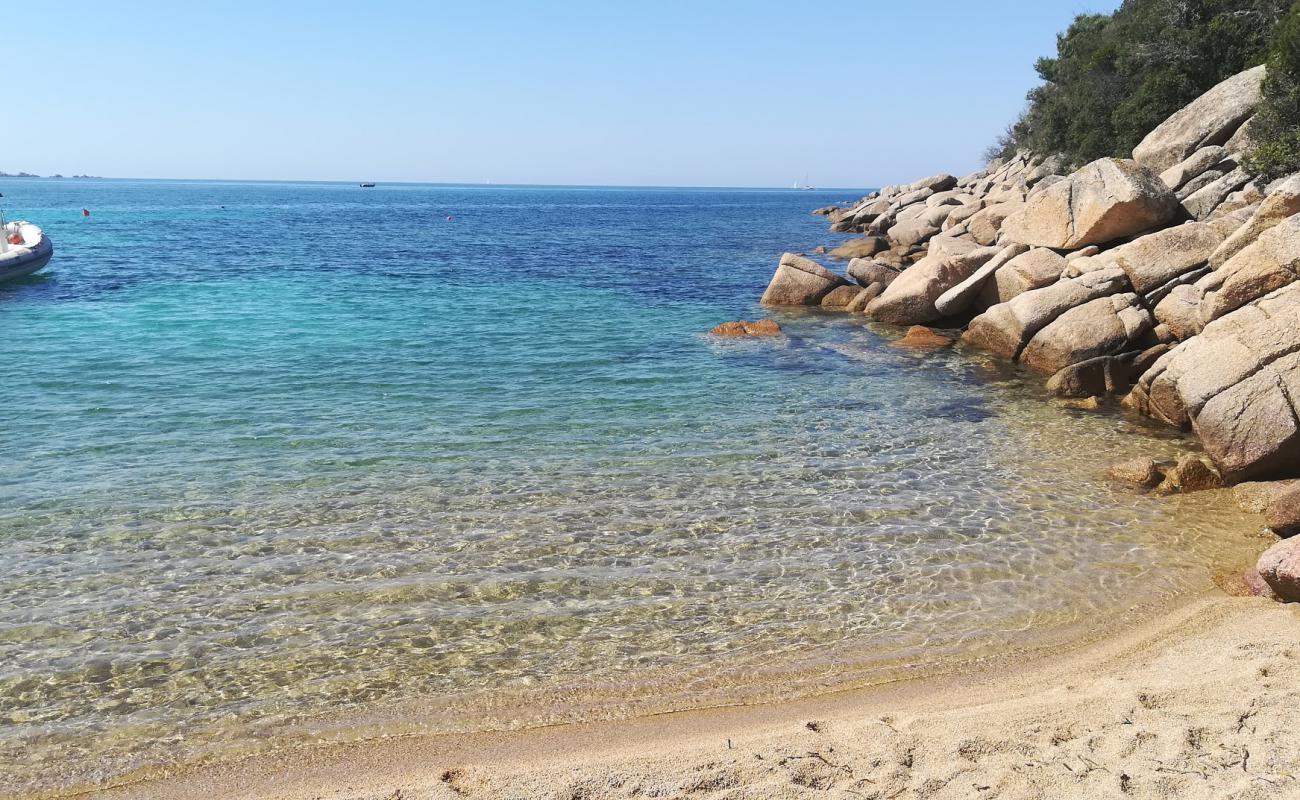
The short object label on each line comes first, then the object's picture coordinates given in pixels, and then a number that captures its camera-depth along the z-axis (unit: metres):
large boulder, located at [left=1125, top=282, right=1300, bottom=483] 11.54
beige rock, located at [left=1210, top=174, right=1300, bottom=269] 15.53
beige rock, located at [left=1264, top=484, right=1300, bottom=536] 9.68
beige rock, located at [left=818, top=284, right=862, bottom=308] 26.69
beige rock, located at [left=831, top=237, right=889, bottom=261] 39.44
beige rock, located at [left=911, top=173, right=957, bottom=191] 59.19
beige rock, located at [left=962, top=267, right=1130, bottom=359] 18.02
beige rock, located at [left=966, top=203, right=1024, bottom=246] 27.89
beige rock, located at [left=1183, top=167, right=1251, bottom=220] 21.83
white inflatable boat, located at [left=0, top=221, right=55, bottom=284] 31.37
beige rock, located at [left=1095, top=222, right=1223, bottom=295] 17.42
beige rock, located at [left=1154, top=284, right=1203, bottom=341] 16.19
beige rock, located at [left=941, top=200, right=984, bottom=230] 35.72
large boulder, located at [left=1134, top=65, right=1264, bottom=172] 24.42
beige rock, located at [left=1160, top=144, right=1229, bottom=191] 23.69
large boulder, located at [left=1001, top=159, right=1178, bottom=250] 19.66
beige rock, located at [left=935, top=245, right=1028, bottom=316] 21.31
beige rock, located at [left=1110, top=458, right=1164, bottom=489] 11.93
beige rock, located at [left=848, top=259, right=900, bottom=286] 27.09
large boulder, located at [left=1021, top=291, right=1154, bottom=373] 17.02
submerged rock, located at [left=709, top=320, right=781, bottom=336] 22.97
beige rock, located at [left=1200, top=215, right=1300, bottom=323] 14.01
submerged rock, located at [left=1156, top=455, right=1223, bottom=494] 11.73
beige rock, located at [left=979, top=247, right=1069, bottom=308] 19.66
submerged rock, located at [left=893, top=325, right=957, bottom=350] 21.50
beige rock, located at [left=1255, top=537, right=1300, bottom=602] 8.19
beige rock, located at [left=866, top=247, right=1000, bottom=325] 22.77
